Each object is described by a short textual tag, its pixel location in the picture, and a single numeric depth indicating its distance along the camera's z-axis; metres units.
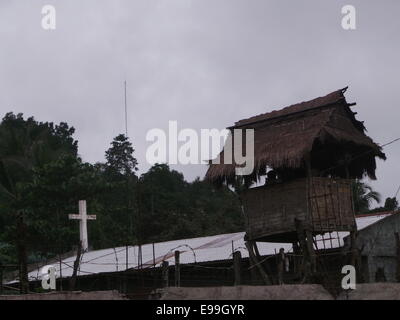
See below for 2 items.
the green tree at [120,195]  38.81
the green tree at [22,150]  36.06
